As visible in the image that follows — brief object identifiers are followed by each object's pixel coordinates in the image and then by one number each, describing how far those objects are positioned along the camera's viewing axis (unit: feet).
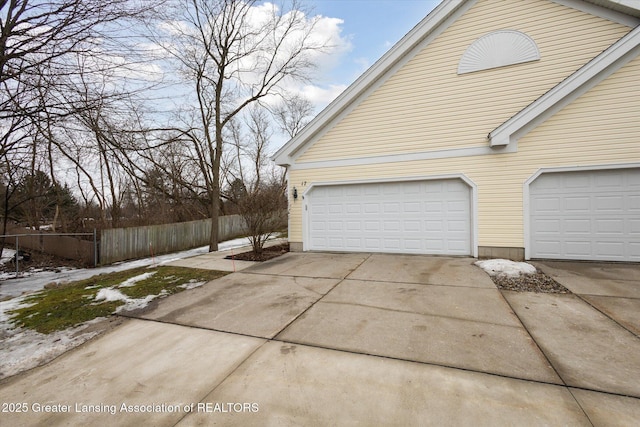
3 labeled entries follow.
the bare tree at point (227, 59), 35.50
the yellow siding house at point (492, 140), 20.43
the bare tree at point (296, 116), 81.84
